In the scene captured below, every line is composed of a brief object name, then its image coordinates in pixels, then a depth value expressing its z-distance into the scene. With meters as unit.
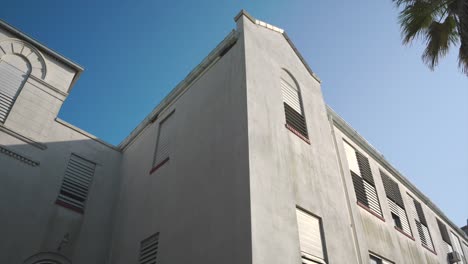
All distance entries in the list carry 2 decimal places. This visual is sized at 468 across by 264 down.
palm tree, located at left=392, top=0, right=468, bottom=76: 7.89
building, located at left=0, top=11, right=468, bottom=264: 7.65
